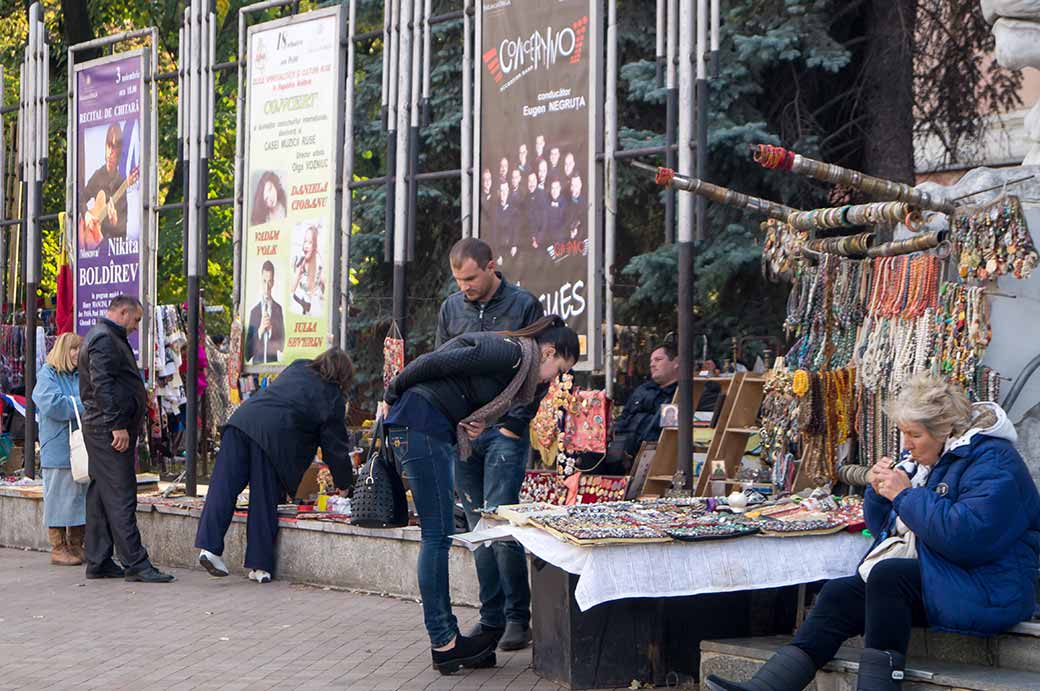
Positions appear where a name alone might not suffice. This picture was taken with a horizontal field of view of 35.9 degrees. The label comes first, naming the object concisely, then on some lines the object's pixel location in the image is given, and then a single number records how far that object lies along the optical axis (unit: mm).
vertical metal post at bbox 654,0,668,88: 9461
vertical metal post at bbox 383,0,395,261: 11305
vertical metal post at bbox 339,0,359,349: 11148
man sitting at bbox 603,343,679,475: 11148
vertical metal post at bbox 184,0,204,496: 12211
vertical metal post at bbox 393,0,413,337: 11109
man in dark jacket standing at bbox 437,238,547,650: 7477
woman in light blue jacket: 11266
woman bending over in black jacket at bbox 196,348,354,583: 10062
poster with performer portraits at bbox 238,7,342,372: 11242
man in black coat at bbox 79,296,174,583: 10461
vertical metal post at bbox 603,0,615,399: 9492
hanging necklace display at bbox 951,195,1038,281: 6760
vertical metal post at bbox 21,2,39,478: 14398
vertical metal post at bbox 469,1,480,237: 10344
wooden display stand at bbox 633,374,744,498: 10578
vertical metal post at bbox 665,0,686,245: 9383
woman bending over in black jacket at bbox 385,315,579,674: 6961
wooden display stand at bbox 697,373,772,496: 10586
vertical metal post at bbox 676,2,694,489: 9250
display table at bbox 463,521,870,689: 6375
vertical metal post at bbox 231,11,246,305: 12016
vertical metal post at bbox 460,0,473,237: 10453
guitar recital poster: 12867
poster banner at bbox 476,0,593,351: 9617
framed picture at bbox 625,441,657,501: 10609
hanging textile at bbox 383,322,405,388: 10680
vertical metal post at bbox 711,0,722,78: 9172
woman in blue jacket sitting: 5637
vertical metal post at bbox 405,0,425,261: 11156
